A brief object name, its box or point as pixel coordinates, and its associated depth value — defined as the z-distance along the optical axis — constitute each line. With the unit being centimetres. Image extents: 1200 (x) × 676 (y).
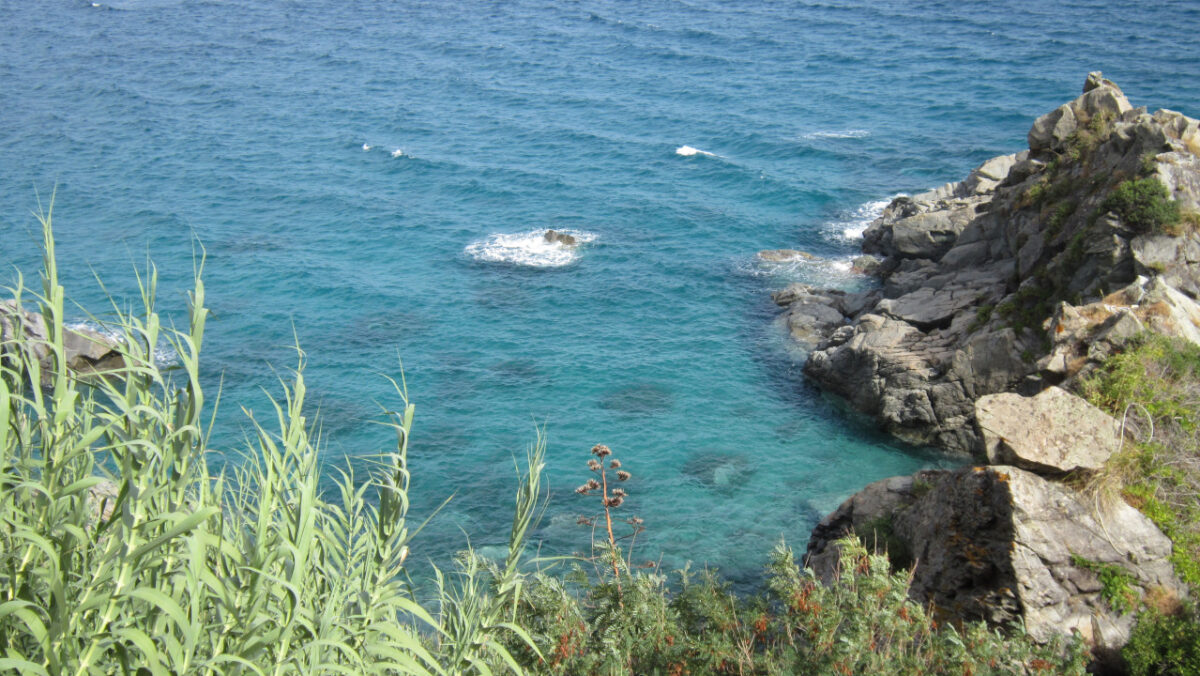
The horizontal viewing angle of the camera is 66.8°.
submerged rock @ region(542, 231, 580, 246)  5822
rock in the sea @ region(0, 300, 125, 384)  4309
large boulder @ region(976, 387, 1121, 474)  2112
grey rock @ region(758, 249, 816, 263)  5359
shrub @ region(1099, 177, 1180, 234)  3095
